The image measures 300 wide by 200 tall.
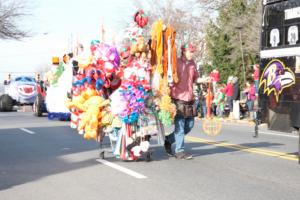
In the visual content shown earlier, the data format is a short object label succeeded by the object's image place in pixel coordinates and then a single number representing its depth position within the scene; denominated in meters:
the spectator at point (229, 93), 22.84
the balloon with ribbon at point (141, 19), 10.17
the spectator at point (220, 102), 23.70
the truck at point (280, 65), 9.83
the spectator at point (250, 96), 21.49
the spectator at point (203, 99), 24.18
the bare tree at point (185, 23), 41.09
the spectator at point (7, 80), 34.60
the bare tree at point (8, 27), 37.25
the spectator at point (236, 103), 23.06
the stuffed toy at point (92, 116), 9.77
